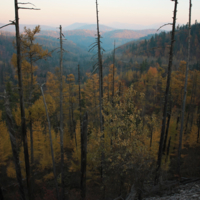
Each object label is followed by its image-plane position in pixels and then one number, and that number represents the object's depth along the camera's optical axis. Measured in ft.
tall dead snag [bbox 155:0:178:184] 27.41
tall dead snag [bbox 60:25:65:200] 31.12
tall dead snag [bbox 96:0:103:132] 35.83
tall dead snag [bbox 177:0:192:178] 34.44
